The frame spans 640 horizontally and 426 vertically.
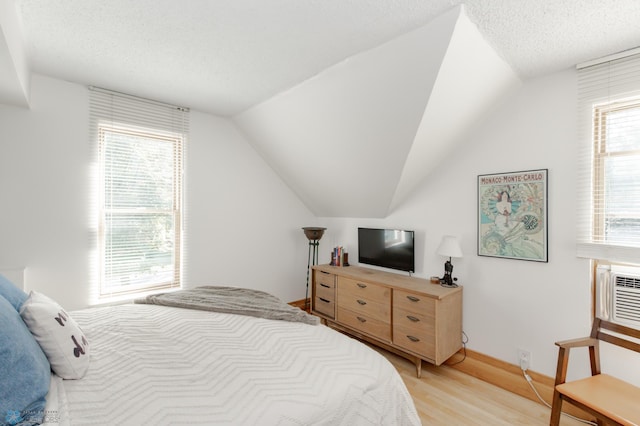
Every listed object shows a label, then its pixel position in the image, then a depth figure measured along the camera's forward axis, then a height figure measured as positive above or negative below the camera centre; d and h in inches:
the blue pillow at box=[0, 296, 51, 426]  37.4 -21.6
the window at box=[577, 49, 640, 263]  81.2 +15.2
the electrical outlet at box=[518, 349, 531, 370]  96.8 -45.5
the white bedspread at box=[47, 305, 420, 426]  42.8 -27.1
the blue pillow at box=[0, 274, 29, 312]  52.5 -14.8
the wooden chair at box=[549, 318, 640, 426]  59.8 -37.5
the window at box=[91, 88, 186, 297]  115.0 +7.6
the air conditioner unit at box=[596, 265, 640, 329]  78.2 -20.8
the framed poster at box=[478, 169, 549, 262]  95.7 -0.4
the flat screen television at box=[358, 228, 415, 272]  126.9 -15.4
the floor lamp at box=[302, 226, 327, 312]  159.3 -17.2
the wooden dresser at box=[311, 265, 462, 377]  102.3 -36.7
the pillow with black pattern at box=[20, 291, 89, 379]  49.3 -21.3
